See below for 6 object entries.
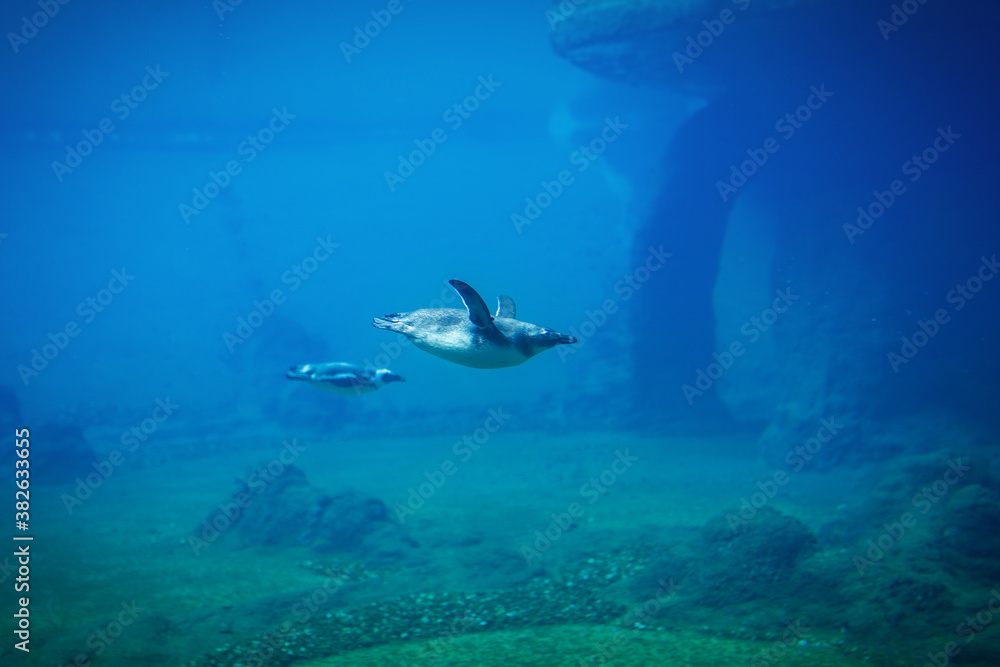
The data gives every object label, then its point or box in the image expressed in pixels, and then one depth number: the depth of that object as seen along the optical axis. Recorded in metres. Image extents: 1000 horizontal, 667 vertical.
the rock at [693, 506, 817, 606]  5.62
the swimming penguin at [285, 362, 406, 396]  6.97
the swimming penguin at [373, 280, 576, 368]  3.89
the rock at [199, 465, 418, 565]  8.34
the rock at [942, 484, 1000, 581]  5.68
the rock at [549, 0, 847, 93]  15.40
